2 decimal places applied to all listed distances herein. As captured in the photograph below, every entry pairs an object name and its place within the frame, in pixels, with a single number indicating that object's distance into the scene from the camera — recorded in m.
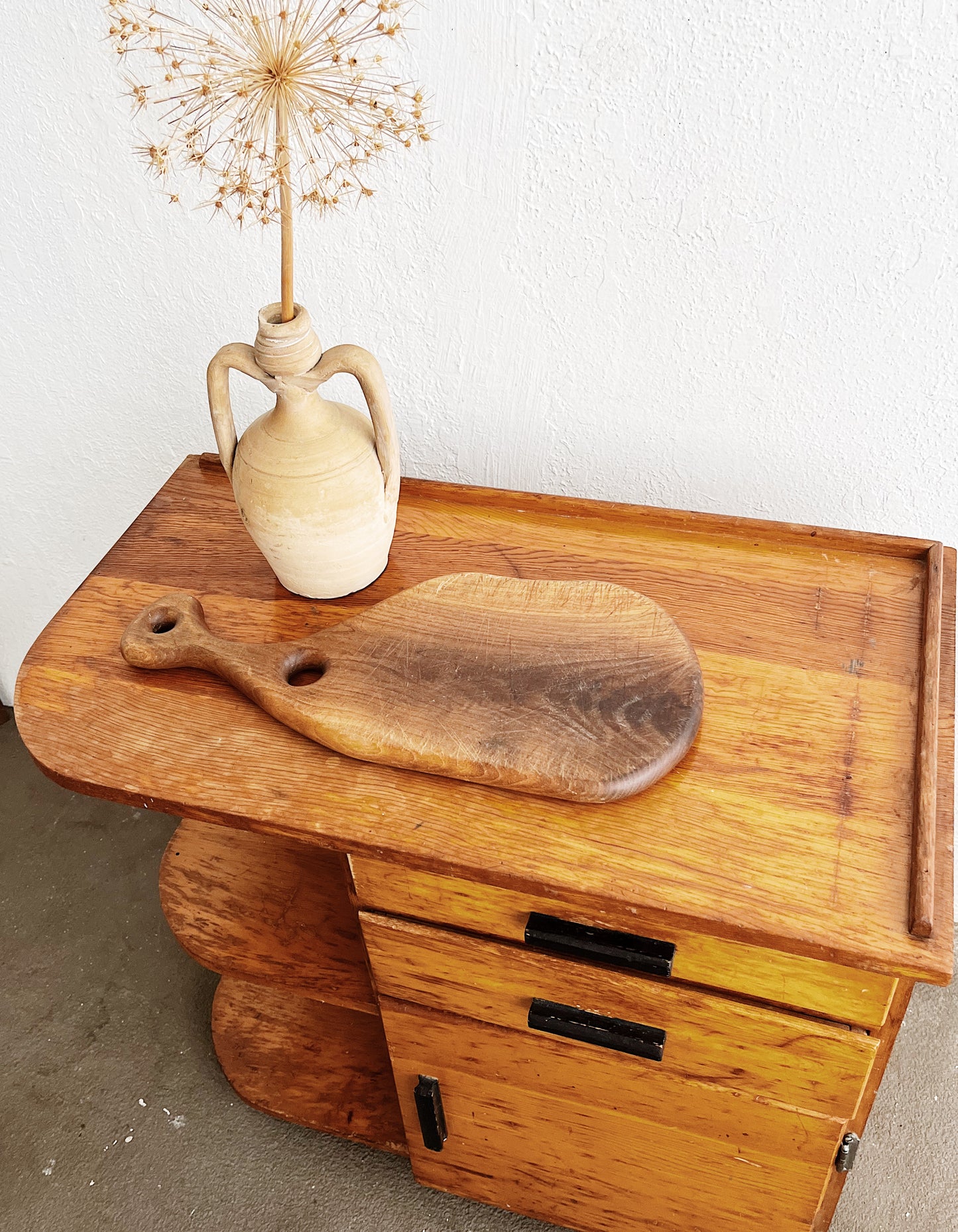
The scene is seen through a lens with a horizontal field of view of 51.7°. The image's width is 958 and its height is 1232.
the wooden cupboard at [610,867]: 0.76
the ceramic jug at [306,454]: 0.89
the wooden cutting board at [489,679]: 0.82
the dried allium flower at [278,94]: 0.79
